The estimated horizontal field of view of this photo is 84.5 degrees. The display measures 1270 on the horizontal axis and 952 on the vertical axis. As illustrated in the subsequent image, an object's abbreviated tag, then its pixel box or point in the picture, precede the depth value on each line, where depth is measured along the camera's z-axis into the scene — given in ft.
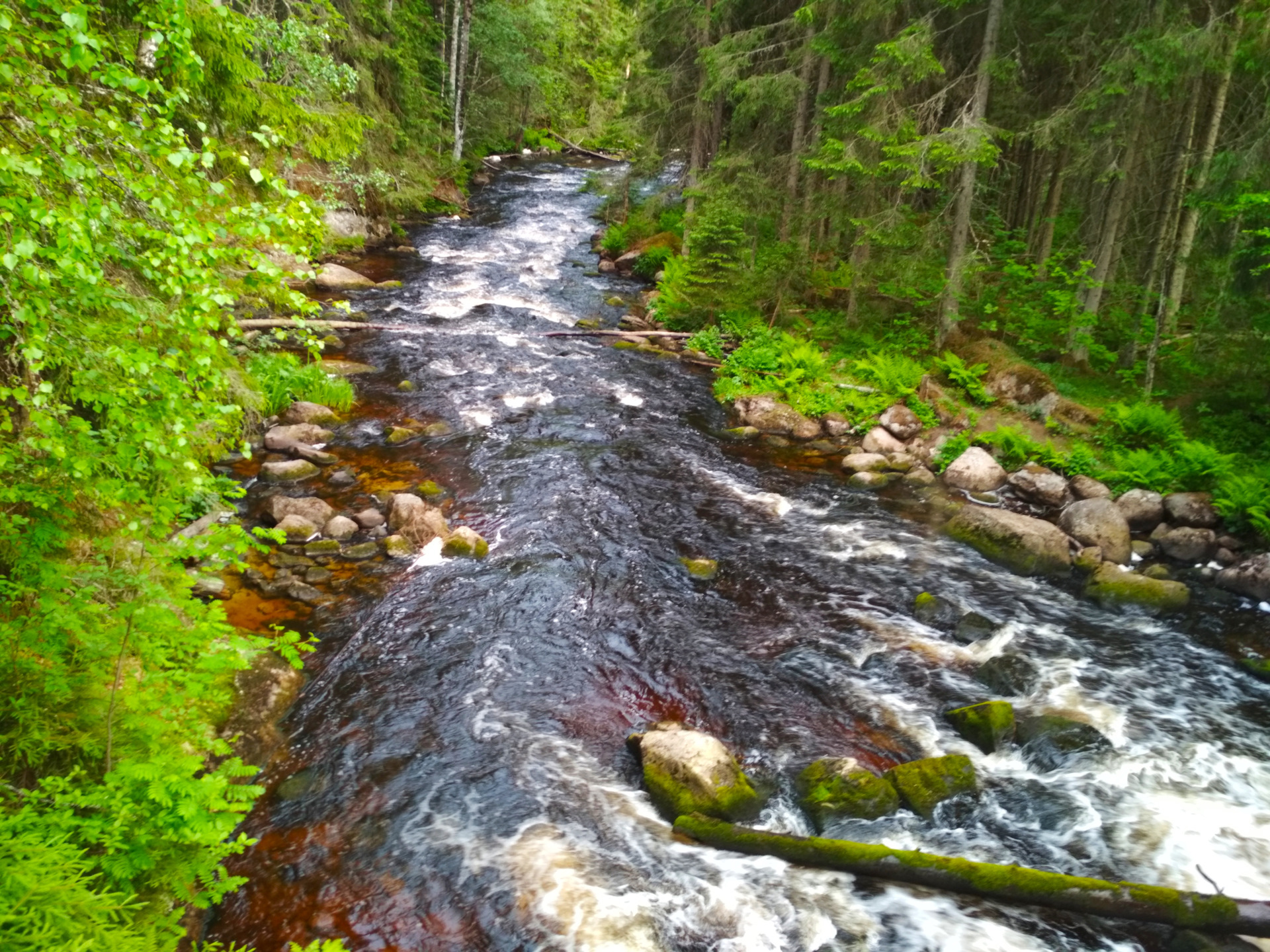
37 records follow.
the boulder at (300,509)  32.83
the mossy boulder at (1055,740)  23.56
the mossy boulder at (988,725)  23.86
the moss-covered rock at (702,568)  33.68
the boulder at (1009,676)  26.94
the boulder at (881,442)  48.77
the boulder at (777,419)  51.90
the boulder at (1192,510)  38.06
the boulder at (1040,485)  42.22
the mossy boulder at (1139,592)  33.24
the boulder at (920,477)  45.65
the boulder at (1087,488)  41.16
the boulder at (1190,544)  36.96
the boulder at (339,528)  32.86
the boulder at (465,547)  32.94
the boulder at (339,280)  65.41
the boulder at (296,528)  32.04
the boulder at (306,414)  43.19
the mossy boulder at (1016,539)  36.17
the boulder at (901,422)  50.01
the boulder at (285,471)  36.86
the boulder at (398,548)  32.32
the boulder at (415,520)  33.50
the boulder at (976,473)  44.57
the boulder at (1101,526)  37.24
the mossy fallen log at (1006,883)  17.15
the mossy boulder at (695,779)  20.58
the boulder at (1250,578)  34.06
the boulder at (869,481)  44.88
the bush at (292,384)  42.83
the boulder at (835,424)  51.67
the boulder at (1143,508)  39.22
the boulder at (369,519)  33.88
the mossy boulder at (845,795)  20.90
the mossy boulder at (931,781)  21.45
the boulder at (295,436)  39.55
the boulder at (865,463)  46.37
